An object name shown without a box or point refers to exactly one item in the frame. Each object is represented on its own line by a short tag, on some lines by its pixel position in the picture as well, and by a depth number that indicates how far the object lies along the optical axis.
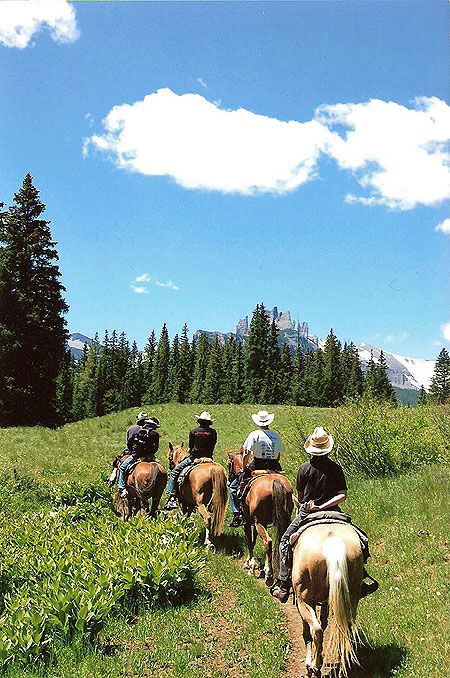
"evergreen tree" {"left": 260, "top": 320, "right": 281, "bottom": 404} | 88.56
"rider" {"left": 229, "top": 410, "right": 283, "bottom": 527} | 12.16
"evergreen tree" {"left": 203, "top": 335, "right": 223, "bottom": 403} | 97.00
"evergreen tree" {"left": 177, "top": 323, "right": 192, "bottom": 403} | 103.62
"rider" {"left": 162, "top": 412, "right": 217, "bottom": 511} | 14.19
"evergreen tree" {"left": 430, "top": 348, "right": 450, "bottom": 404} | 106.69
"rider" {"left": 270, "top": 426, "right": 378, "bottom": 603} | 7.95
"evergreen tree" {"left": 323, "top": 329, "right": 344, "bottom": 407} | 100.06
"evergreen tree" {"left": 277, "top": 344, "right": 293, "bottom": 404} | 92.31
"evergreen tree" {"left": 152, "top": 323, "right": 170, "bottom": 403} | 105.94
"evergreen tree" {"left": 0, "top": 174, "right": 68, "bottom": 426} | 38.84
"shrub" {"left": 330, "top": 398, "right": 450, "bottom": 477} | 18.73
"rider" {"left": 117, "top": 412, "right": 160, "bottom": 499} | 15.12
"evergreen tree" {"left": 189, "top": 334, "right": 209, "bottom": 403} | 99.19
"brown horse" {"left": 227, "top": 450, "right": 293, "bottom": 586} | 10.98
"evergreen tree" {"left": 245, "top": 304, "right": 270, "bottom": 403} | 89.00
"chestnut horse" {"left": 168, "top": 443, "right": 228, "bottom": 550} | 13.19
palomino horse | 6.63
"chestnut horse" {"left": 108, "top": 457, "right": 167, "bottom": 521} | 14.44
